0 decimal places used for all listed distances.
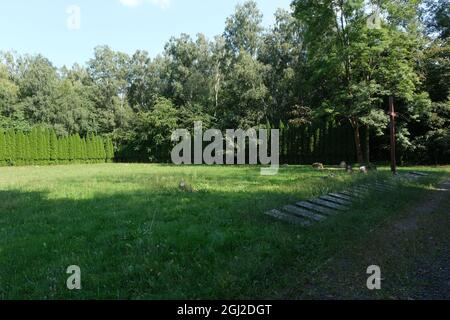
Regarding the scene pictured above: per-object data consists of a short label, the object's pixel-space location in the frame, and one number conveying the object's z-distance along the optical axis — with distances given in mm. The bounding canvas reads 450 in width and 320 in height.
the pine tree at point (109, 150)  42500
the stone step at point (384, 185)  11941
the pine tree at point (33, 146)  36500
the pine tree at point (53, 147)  37938
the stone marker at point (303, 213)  7367
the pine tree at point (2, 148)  34406
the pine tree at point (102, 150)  41800
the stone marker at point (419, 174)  16320
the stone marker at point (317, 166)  21844
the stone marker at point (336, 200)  9046
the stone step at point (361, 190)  10651
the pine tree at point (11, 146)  34938
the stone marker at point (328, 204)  8492
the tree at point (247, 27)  40500
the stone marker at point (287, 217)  6873
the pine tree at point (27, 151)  36125
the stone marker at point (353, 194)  10016
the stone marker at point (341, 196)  9594
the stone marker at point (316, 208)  7945
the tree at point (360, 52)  22641
